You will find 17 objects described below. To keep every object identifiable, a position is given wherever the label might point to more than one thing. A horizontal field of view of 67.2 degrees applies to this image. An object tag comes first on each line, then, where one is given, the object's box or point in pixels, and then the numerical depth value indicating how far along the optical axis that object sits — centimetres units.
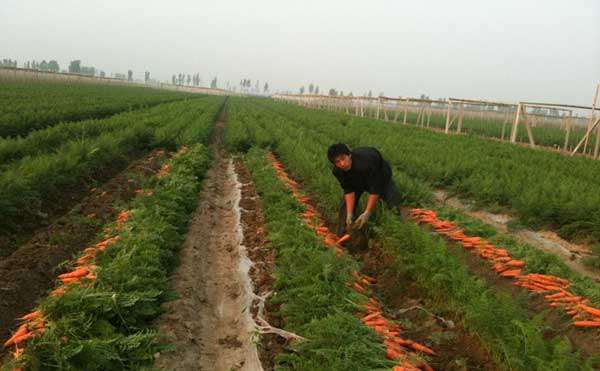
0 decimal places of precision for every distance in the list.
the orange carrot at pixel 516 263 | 495
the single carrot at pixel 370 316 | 397
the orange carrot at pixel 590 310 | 369
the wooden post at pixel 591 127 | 1488
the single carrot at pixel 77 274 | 454
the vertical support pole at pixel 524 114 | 1604
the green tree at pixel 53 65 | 15738
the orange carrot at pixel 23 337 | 343
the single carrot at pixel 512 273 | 479
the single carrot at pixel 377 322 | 393
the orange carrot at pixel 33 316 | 370
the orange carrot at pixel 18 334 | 349
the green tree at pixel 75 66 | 14324
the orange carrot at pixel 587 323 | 359
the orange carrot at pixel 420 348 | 369
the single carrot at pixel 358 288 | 471
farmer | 594
